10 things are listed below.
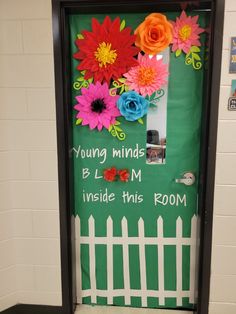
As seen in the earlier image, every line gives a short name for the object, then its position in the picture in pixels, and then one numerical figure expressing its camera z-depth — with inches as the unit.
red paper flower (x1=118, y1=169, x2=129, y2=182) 76.2
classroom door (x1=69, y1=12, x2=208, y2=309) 70.4
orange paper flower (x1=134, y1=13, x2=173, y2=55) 68.4
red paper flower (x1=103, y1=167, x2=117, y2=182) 76.3
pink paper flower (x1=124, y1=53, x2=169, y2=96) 71.0
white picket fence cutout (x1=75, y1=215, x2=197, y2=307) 78.9
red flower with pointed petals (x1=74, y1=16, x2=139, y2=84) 70.0
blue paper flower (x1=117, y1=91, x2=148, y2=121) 71.6
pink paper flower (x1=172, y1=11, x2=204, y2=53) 68.4
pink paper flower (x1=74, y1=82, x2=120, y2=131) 72.9
